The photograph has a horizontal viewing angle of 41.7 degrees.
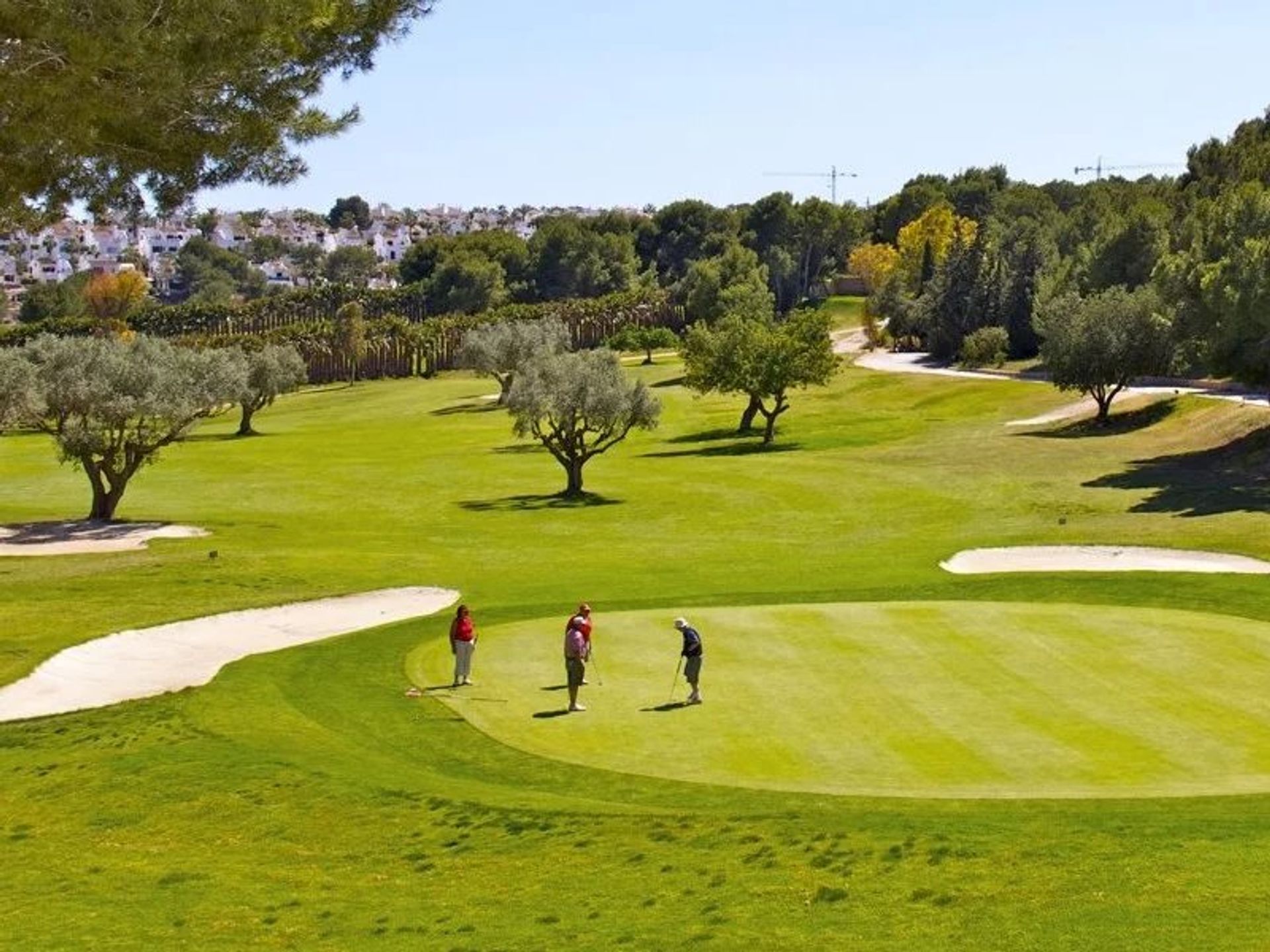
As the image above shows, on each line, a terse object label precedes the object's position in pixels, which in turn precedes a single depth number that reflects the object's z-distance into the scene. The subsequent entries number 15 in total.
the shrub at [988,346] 131.25
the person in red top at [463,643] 30.34
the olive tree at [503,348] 120.06
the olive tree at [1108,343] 86.69
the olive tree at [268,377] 114.19
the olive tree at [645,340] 167.88
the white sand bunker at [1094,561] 44.44
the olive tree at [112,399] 61.31
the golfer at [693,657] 27.59
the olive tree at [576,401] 70.94
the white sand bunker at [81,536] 57.09
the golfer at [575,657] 27.50
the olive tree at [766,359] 95.19
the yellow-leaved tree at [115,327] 193.75
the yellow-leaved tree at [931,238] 189.12
